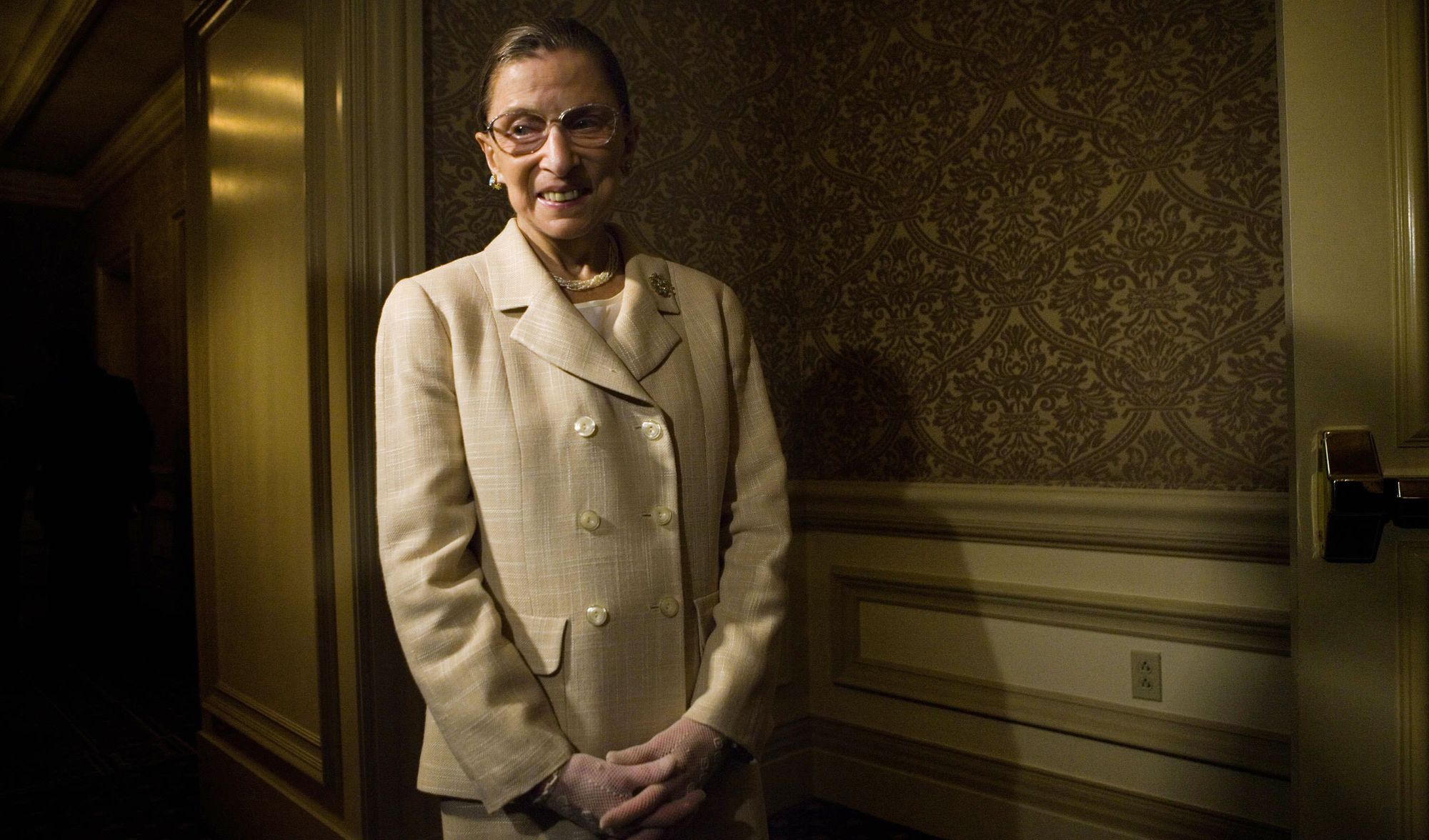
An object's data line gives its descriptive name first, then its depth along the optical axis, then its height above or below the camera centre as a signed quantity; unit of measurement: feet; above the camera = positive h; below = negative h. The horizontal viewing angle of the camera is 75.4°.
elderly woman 2.92 -0.36
